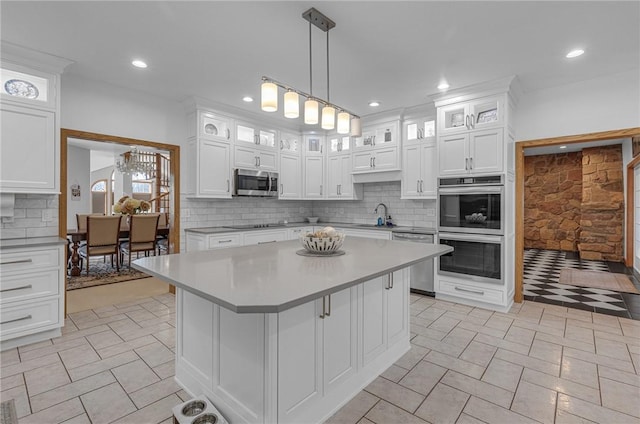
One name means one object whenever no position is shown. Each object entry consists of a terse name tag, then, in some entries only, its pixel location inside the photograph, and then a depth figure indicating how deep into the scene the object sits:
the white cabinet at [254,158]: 4.71
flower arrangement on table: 6.38
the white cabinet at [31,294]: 2.72
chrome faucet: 5.23
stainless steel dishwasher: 4.19
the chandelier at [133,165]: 7.82
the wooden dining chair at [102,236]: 5.19
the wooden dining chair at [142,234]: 5.59
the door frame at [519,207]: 3.88
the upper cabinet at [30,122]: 2.79
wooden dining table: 5.29
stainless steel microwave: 4.63
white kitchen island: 1.46
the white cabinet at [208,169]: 4.27
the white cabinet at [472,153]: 3.62
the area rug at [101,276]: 4.89
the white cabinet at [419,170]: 4.42
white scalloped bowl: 2.19
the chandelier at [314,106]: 2.04
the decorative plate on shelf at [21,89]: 2.83
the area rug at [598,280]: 4.65
